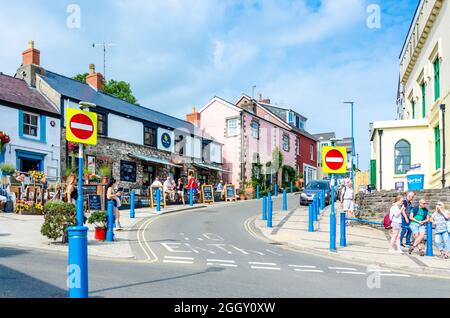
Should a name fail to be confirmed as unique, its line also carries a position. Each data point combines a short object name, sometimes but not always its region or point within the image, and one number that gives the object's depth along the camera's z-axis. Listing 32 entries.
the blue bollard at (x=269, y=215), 16.39
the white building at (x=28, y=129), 22.34
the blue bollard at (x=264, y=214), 18.35
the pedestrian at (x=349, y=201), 18.36
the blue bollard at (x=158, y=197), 20.67
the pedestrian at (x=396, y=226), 12.16
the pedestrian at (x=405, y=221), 13.02
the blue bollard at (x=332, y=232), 11.87
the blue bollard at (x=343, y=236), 12.59
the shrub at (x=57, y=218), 10.80
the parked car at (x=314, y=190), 26.66
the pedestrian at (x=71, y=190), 13.59
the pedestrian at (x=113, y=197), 14.17
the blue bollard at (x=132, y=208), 18.34
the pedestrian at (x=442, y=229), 11.78
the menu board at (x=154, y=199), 23.06
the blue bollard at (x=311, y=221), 15.69
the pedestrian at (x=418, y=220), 12.16
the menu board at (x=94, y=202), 18.83
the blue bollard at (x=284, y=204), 24.30
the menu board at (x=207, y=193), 27.33
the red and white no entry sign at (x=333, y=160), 13.09
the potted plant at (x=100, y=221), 11.84
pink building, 41.25
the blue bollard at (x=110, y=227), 12.18
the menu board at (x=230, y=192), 30.66
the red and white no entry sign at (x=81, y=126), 9.38
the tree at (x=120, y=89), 46.26
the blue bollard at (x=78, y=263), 4.98
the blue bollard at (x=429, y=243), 11.75
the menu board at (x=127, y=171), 28.45
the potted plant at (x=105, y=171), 25.80
